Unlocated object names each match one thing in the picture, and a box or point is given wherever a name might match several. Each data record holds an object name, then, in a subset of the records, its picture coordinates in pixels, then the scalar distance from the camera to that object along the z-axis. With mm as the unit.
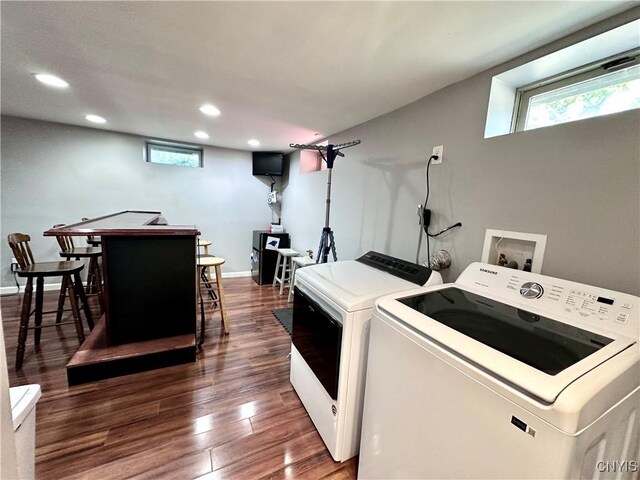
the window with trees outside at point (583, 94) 1113
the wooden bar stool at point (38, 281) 1918
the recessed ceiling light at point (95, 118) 2832
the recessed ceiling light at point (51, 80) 1846
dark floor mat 2818
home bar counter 1818
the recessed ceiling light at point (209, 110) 2294
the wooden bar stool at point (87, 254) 2701
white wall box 1252
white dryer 1255
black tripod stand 2320
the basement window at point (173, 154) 3812
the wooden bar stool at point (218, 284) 2457
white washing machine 585
